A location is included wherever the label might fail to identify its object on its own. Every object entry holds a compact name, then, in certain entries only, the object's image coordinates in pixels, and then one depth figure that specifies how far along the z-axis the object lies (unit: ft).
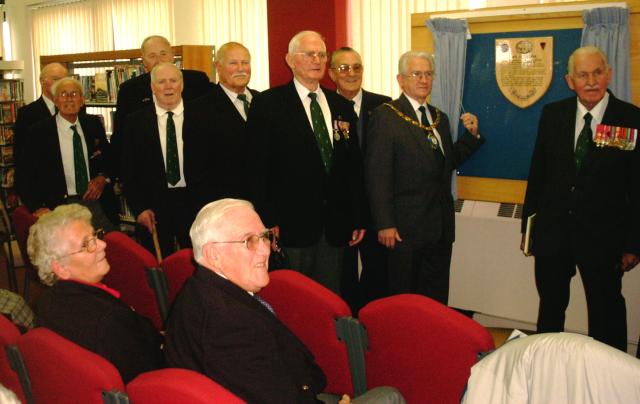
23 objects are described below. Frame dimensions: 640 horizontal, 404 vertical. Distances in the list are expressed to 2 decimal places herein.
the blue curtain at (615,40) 12.67
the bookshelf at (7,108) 30.60
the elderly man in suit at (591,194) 11.00
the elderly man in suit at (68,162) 16.29
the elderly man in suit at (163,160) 14.01
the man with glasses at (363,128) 14.24
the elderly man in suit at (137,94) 16.22
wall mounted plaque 13.85
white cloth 4.83
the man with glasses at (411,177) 12.25
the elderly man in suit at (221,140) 13.94
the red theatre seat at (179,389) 5.04
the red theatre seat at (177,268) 9.66
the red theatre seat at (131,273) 10.55
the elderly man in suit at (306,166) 11.81
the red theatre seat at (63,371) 5.97
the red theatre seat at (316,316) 7.73
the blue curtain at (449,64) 14.74
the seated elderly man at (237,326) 6.08
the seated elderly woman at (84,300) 6.96
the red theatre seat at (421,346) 6.67
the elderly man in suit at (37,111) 19.76
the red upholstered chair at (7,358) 7.44
